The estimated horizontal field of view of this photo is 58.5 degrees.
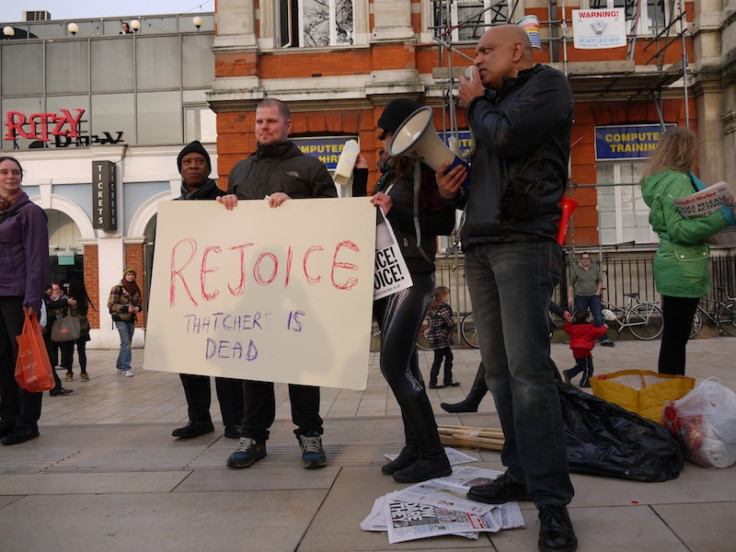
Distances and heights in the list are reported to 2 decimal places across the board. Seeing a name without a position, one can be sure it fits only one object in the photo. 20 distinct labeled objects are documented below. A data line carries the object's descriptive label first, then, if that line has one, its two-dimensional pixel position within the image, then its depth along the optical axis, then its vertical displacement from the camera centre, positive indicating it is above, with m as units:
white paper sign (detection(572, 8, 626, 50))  13.49 +5.16
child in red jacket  7.35 -0.69
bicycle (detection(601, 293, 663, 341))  13.09 -0.84
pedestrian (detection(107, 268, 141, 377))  10.77 -0.40
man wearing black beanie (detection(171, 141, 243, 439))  4.66 -0.69
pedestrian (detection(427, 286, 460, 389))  7.98 -0.68
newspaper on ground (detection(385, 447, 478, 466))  3.80 -1.03
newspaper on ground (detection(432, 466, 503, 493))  3.18 -1.00
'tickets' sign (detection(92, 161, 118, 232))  17.42 +2.53
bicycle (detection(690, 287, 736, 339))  13.01 -0.80
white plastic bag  3.50 -0.81
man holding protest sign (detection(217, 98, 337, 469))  3.92 +0.59
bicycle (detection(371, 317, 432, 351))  12.72 -1.15
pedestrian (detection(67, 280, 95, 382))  10.16 -0.69
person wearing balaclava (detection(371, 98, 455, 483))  3.41 -0.05
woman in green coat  3.92 +0.23
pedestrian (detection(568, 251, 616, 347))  12.53 -0.13
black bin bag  3.35 -0.87
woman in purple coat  4.83 +0.11
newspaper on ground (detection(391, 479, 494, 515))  2.87 -0.99
